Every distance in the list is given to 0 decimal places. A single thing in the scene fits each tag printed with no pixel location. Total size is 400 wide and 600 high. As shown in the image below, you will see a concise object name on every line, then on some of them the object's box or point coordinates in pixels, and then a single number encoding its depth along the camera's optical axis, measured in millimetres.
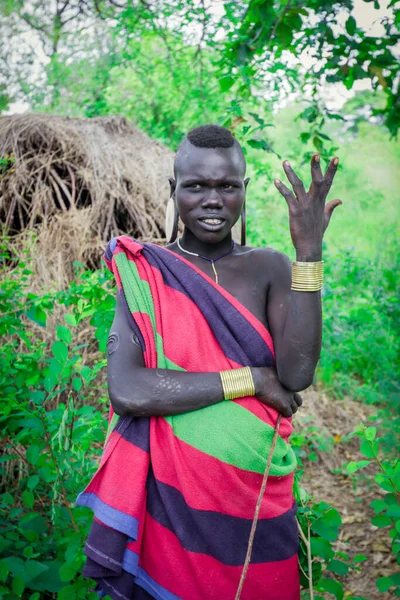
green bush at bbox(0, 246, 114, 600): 2086
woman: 1691
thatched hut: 4555
